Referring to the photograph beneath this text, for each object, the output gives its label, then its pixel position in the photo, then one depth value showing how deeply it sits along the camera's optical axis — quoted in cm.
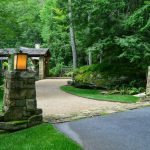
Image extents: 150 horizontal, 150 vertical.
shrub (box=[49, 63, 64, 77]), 3862
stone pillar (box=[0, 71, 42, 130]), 877
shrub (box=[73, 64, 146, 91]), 1895
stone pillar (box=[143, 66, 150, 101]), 1337
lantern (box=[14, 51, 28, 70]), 885
